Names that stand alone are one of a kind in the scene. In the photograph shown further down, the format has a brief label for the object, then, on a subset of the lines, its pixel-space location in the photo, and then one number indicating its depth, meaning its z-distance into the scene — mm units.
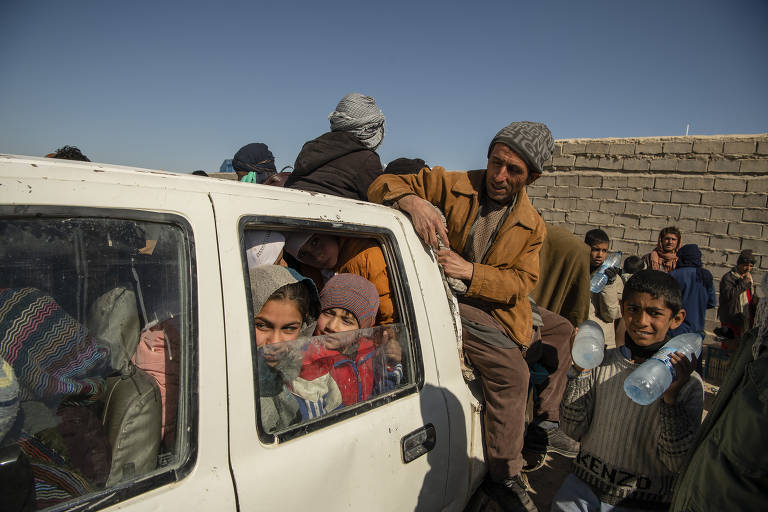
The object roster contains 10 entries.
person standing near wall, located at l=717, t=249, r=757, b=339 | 6188
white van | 889
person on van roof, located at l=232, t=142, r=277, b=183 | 4785
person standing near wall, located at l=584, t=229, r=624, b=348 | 5035
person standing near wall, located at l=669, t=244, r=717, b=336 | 4975
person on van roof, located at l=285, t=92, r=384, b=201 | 2465
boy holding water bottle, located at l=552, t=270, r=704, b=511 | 1743
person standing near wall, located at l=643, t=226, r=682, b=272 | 5844
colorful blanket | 891
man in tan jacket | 1957
